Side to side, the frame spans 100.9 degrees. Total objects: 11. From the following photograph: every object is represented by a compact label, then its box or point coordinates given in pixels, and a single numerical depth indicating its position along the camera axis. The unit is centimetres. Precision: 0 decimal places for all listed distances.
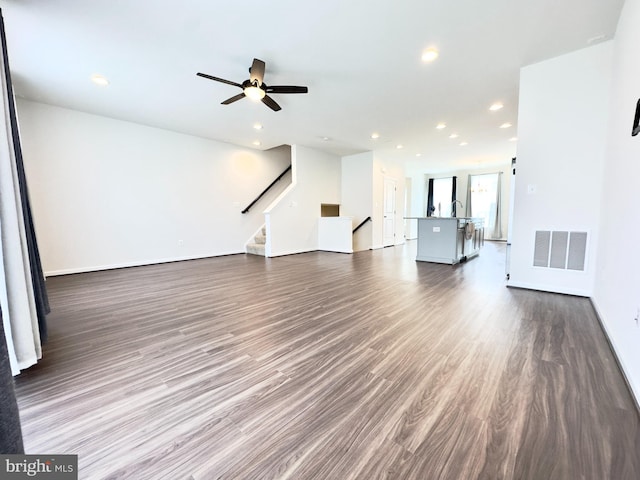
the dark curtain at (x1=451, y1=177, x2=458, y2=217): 1063
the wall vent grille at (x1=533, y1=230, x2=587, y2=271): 309
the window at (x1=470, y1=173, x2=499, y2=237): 978
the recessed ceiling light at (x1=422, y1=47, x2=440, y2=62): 289
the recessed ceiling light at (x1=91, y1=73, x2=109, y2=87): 344
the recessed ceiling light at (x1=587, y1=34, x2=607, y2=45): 272
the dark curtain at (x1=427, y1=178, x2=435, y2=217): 1151
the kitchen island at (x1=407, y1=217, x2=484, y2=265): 533
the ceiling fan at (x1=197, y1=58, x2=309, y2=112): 294
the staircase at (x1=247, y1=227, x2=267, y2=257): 680
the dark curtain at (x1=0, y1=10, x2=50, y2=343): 199
